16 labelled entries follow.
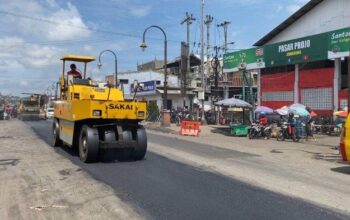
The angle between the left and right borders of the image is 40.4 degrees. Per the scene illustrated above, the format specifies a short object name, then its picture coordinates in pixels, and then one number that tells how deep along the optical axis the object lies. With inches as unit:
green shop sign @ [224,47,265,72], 1476.4
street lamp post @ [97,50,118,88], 1814.7
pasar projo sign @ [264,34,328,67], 1218.9
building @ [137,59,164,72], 3292.3
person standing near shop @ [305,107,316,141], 995.9
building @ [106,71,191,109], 2185.5
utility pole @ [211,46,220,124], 1689.2
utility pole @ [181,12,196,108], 2238.9
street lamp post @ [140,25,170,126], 1392.7
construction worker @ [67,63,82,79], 683.4
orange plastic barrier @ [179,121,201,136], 1140.5
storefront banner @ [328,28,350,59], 1121.0
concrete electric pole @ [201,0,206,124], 1594.0
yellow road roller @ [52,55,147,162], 548.7
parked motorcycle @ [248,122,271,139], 1063.6
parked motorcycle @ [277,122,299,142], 989.8
